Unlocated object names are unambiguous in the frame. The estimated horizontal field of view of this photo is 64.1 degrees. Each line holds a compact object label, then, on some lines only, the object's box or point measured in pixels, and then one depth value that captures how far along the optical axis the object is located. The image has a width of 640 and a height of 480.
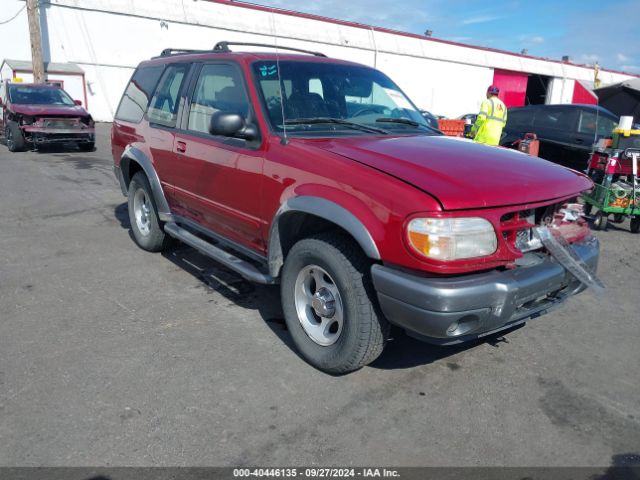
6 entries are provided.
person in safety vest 8.96
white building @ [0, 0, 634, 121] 22.43
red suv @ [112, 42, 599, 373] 2.64
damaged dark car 12.70
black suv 10.03
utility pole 19.06
